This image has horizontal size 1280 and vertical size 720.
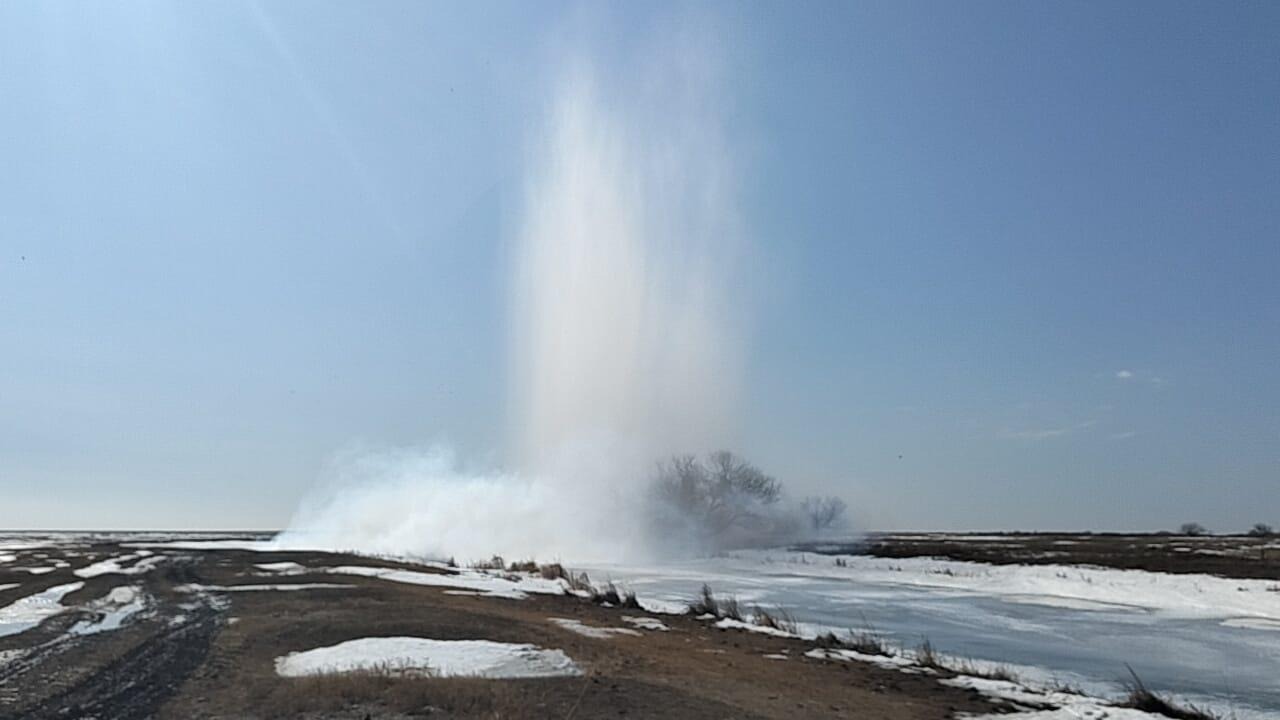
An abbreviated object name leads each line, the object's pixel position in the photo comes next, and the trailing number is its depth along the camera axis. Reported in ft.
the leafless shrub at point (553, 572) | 139.44
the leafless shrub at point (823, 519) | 365.32
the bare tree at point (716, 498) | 299.38
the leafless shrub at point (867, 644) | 61.31
